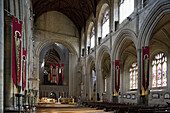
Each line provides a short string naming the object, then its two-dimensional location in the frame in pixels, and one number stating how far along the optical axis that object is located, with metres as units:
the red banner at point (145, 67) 13.81
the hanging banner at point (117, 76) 18.67
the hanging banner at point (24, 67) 11.14
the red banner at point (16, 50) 8.86
